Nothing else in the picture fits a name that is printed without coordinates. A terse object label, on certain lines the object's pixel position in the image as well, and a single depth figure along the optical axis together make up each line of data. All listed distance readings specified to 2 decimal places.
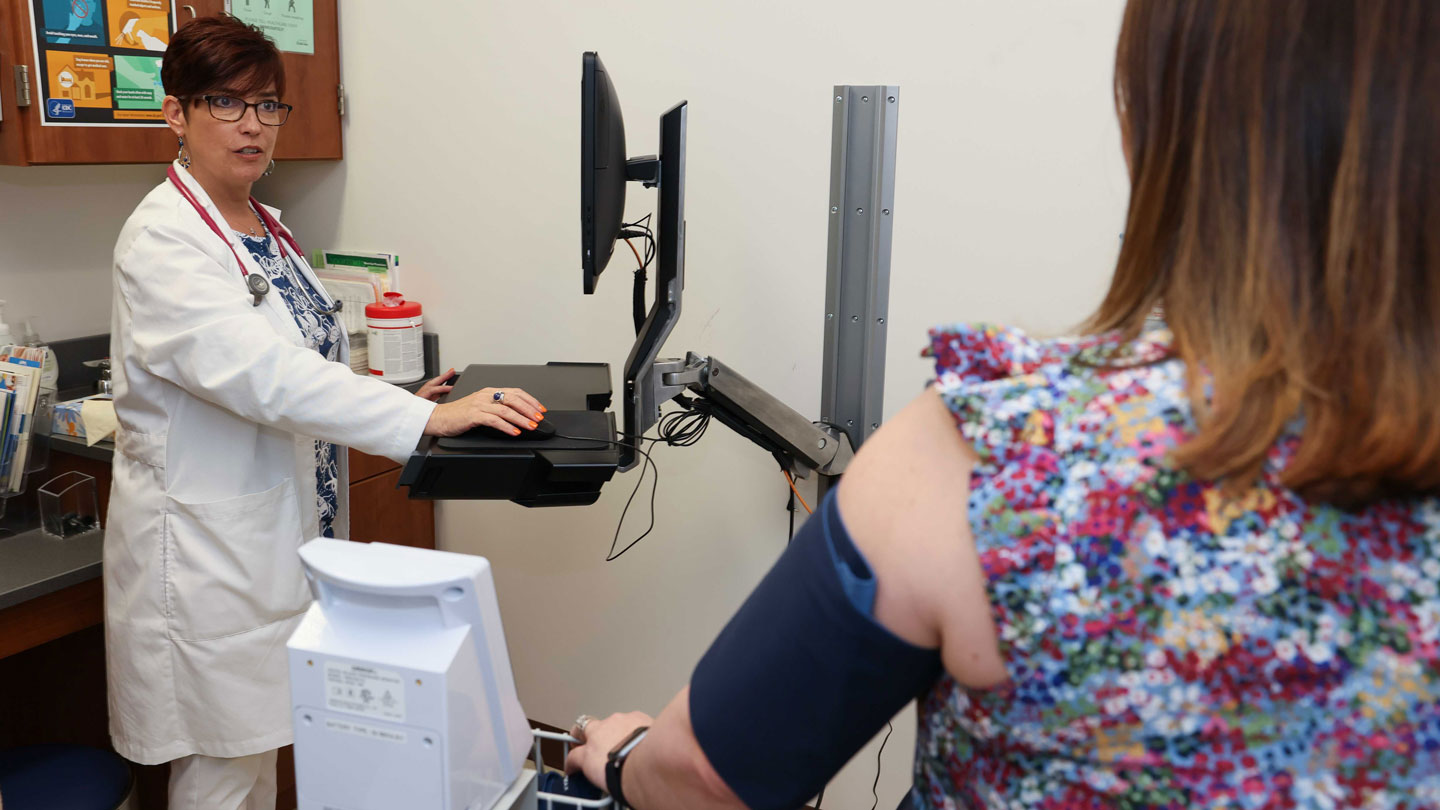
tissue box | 2.06
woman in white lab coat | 1.57
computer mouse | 1.45
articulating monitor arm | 1.58
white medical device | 0.78
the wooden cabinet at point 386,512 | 2.34
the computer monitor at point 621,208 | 1.38
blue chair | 1.68
